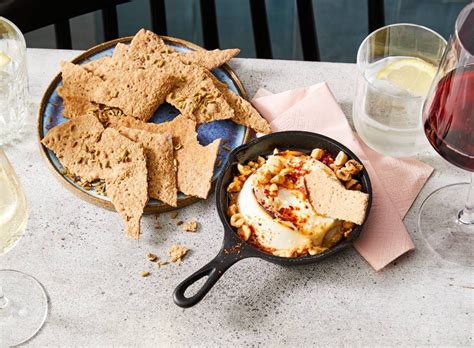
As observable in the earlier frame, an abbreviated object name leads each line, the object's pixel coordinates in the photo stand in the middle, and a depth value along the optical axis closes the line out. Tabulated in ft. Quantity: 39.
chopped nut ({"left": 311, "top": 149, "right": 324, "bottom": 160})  3.97
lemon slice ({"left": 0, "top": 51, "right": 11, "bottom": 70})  4.28
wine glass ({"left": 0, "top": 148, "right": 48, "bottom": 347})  3.23
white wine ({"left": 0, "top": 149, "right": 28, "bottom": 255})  3.20
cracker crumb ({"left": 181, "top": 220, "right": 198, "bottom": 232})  3.92
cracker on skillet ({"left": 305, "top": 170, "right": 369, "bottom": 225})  3.66
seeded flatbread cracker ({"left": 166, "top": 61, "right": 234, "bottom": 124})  4.19
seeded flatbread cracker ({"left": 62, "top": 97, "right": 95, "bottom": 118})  4.26
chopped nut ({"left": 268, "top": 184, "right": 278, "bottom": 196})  3.75
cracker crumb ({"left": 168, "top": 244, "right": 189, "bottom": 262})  3.82
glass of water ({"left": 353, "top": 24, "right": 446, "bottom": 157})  4.02
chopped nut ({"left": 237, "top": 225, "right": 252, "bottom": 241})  3.70
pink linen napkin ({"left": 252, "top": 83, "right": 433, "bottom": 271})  3.83
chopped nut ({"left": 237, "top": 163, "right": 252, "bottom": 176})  3.93
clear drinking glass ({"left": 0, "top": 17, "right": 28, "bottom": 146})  4.24
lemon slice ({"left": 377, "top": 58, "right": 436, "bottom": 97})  4.12
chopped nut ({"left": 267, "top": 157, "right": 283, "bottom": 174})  3.82
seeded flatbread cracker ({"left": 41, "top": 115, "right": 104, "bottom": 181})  4.01
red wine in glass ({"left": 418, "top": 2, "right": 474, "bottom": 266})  3.25
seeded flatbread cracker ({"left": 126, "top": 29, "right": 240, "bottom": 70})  4.44
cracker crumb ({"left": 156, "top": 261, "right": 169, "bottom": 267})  3.80
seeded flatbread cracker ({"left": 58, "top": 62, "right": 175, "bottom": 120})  4.20
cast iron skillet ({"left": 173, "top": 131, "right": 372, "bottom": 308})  3.55
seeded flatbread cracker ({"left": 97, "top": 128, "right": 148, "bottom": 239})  3.82
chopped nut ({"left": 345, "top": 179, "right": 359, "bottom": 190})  3.85
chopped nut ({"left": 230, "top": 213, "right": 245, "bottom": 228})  3.73
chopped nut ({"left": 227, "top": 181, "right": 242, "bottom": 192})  3.88
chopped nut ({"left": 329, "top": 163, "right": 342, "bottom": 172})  3.89
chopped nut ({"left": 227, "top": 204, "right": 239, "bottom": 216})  3.80
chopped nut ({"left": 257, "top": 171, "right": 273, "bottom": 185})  3.78
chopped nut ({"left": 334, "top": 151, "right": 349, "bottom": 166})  3.91
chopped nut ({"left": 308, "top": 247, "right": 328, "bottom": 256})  3.63
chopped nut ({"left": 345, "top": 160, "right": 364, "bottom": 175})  3.86
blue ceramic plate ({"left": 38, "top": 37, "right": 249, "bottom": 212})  3.96
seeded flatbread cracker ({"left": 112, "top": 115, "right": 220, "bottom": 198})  3.94
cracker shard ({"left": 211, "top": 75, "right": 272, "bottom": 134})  4.20
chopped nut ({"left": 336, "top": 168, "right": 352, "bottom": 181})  3.85
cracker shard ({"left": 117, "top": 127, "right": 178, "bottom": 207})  3.92
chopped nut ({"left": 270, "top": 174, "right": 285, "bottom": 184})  3.77
